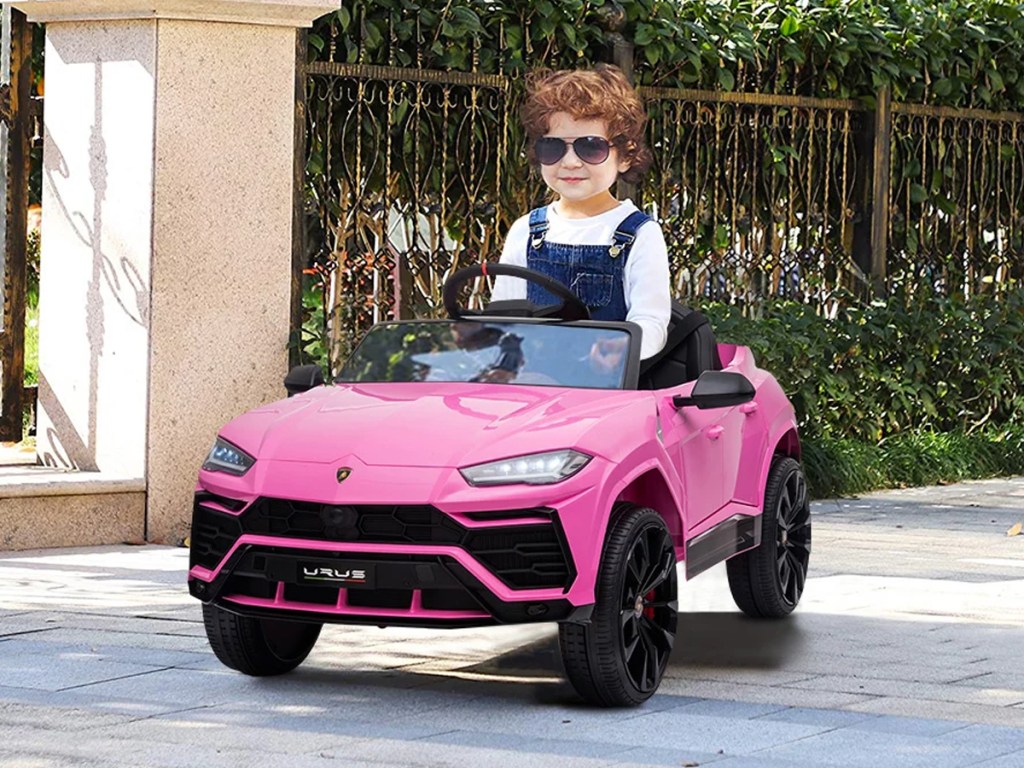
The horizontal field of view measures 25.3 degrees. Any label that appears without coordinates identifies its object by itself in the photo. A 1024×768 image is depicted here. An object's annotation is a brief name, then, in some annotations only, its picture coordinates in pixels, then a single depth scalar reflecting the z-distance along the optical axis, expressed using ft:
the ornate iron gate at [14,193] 34.83
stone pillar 33.63
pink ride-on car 21.09
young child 26.04
